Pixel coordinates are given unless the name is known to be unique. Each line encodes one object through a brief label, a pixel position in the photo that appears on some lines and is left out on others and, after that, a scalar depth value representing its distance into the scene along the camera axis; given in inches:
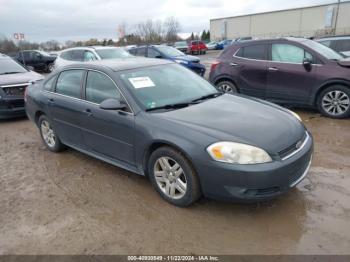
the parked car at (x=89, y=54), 441.4
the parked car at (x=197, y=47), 1358.3
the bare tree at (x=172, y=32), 2488.2
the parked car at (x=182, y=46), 1352.0
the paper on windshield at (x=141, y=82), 152.4
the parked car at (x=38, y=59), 855.7
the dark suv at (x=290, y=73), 247.9
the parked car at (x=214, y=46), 1779.0
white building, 2139.5
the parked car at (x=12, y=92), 295.0
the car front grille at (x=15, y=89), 296.9
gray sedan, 117.3
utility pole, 2082.7
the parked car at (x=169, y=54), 500.1
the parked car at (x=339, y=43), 377.7
